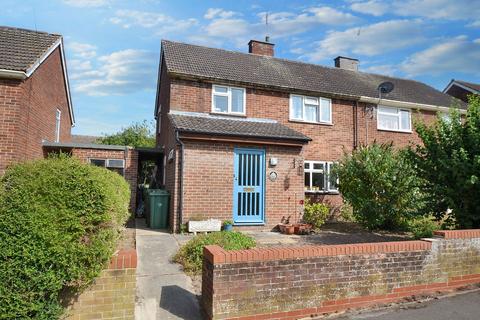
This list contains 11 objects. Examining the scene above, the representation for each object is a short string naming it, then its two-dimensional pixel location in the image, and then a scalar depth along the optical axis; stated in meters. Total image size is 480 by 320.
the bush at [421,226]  9.59
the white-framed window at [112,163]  13.39
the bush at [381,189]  10.93
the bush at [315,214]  11.56
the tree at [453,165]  7.54
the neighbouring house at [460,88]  24.46
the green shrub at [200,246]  6.42
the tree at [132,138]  32.59
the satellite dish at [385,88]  17.22
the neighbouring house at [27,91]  10.38
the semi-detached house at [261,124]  10.59
